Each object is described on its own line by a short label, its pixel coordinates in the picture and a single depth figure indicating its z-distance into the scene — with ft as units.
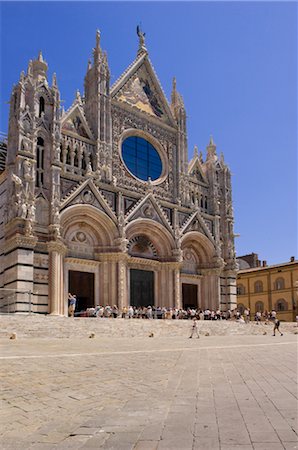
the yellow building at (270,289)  178.70
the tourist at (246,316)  124.63
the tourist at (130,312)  98.61
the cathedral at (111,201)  93.30
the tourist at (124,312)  100.63
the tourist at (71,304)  92.84
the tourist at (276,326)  96.50
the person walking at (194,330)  81.05
